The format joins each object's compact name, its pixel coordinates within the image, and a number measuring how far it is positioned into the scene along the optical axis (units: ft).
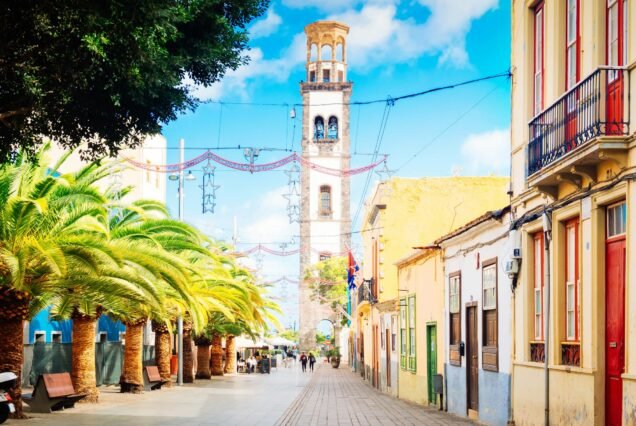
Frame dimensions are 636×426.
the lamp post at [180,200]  131.16
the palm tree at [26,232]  62.75
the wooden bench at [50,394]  75.51
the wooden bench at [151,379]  116.37
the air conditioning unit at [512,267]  59.82
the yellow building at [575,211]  42.60
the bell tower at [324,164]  296.30
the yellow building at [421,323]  91.04
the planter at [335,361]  275.39
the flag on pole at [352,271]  190.39
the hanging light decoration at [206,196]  104.59
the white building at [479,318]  64.49
